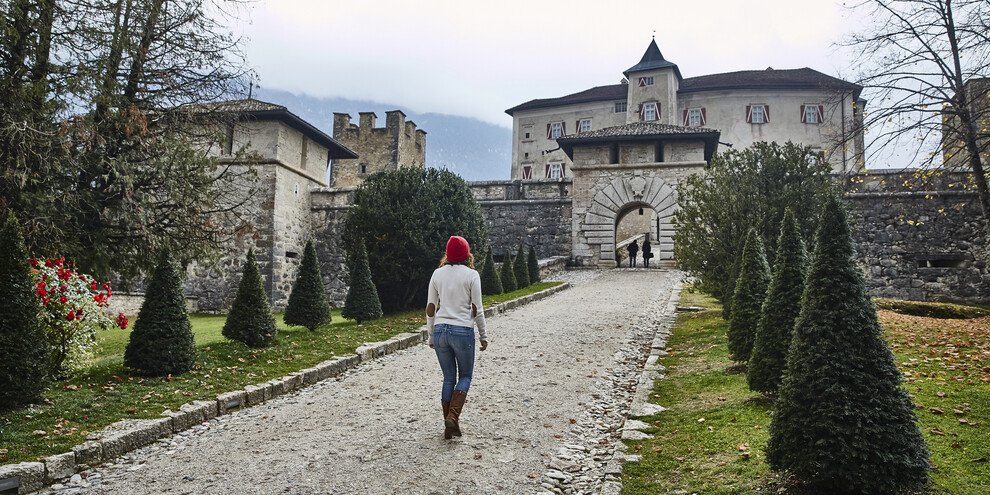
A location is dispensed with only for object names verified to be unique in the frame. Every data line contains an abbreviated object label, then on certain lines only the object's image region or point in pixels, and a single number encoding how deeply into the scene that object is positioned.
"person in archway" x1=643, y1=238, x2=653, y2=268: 25.14
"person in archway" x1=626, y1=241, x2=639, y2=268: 26.33
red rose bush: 6.36
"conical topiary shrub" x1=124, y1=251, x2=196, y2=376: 6.92
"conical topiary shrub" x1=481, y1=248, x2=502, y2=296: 16.70
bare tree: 10.66
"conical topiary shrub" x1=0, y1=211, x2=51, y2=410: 5.32
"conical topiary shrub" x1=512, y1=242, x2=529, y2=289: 18.83
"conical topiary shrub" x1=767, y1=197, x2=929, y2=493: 3.17
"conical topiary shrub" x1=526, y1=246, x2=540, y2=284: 20.23
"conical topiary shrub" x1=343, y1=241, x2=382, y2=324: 12.18
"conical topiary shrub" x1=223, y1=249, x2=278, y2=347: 8.92
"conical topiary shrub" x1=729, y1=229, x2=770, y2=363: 6.98
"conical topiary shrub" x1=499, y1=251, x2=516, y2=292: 18.00
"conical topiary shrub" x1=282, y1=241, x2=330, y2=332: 10.70
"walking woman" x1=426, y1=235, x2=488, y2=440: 4.97
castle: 20.12
